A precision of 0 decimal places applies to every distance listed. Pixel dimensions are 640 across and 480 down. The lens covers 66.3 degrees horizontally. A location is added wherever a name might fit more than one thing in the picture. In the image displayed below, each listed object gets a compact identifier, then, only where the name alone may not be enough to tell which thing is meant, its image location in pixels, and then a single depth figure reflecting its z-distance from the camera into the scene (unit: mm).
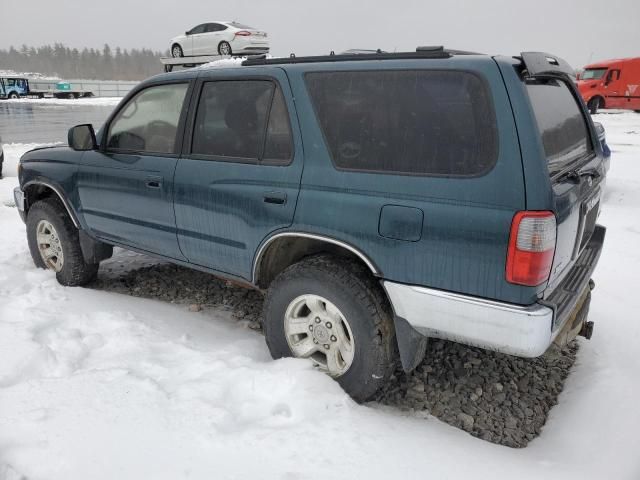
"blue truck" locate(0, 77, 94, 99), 43250
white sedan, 14203
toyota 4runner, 2162
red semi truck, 23578
